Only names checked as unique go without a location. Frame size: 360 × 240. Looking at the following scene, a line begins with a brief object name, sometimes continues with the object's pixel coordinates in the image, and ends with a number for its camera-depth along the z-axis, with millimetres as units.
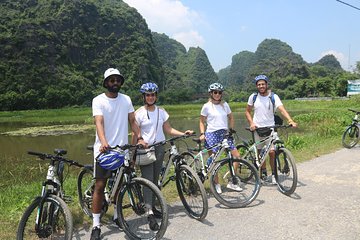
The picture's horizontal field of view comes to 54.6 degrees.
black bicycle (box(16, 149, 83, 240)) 3453
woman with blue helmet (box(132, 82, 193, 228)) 4531
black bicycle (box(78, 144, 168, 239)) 3672
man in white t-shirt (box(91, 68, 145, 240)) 3771
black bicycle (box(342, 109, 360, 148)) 9961
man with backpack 5840
